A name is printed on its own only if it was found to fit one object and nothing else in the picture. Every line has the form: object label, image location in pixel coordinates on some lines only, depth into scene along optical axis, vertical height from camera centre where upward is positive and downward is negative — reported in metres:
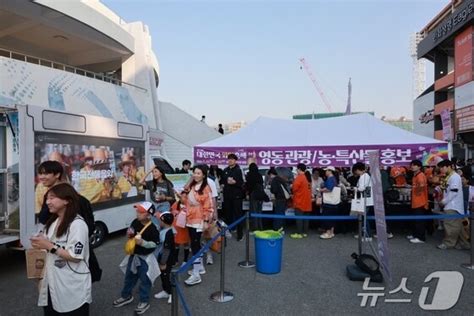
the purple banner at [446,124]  12.35 +1.05
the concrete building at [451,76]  27.47 +6.71
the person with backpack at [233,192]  7.94 -0.79
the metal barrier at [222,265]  2.73 -1.12
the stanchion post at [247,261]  6.00 -1.80
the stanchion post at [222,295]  4.61 -1.81
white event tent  8.42 +0.27
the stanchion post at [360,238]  5.99 -1.38
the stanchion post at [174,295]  2.71 -1.04
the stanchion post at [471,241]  5.71 -1.39
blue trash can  5.57 -1.51
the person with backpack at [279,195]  8.40 -0.94
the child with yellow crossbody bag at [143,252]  4.17 -1.11
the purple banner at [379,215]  4.91 -0.86
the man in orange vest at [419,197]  7.67 -0.91
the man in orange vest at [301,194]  8.39 -0.90
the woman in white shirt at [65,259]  2.84 -0.80
